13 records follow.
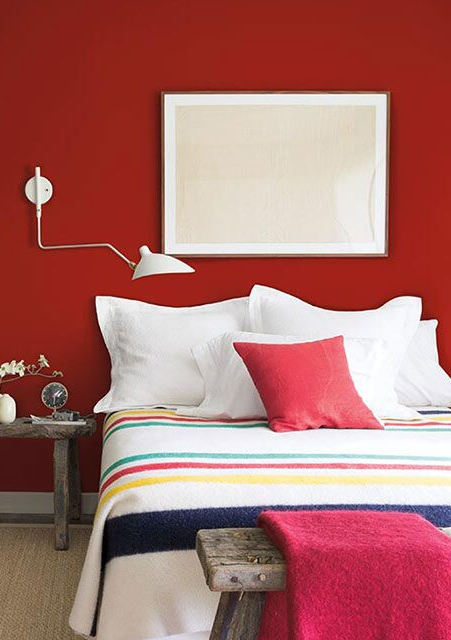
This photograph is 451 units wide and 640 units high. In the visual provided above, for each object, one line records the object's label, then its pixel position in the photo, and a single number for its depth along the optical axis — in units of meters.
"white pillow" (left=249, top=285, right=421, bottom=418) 3.95
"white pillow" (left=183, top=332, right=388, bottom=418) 3.67
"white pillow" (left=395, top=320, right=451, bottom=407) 4.09
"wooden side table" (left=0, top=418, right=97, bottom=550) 3.86
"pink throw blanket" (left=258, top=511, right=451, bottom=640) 1.98
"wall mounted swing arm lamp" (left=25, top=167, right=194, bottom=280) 4.17
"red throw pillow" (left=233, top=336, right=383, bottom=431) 3.41
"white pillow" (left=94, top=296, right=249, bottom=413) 3.97
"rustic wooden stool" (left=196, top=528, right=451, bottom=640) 2.00
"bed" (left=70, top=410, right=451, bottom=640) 2.35
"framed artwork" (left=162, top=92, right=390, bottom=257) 4.28
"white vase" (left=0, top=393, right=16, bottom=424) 4.03
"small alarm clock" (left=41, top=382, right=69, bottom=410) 4.15
